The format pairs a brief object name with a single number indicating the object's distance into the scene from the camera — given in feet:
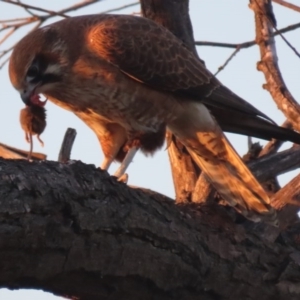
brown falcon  28.76
